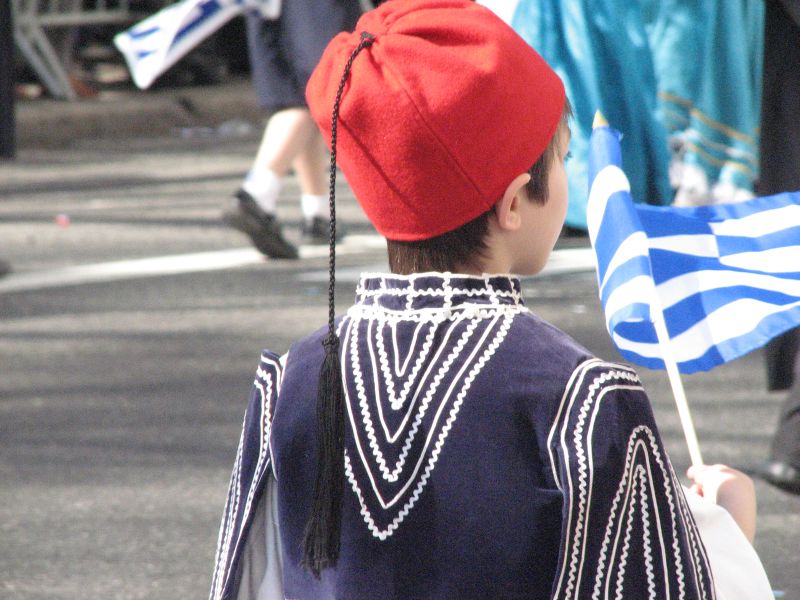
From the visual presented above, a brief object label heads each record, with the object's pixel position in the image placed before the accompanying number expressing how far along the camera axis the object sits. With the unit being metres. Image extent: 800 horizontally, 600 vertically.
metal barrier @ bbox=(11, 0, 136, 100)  25.84
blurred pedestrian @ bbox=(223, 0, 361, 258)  13.77
